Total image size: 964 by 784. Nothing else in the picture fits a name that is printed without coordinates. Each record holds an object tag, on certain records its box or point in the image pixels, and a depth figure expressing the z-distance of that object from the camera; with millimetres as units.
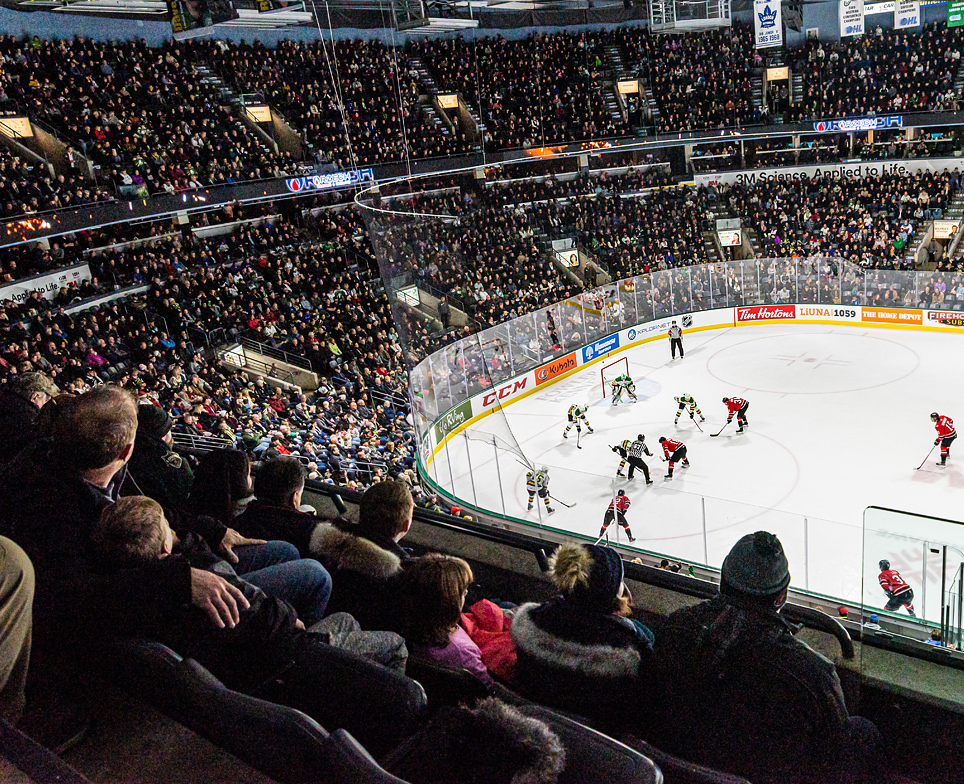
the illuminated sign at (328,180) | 24156
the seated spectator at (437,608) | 2596
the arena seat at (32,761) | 1681
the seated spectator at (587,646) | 2451
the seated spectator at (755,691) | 2234
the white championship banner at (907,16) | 26536
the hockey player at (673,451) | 14570
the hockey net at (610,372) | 20656
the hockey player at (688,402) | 16906
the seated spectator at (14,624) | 2018
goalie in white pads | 19594
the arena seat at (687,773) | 1951
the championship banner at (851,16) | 23984
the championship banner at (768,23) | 25188
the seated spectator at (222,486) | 3502
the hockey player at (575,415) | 17344
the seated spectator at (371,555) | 2875
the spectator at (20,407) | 3955
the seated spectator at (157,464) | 3822
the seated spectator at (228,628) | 2350
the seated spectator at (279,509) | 3404
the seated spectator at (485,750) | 1837
